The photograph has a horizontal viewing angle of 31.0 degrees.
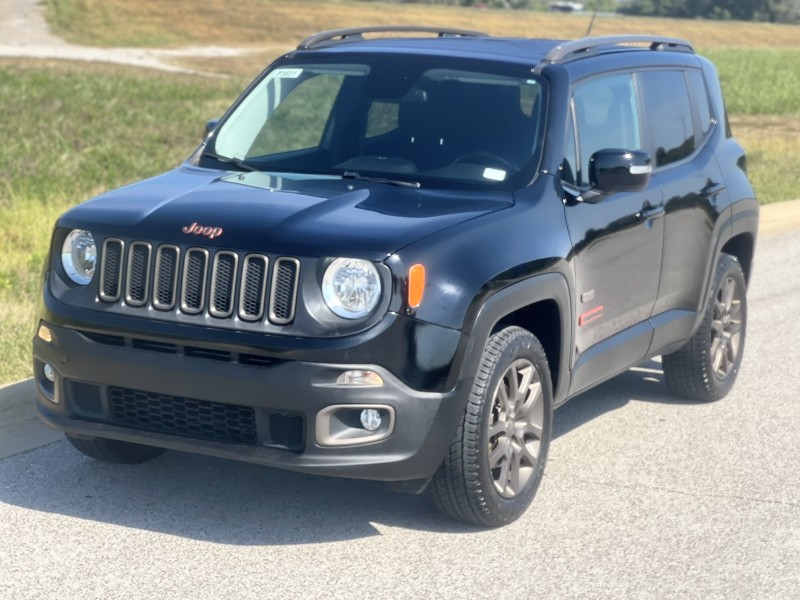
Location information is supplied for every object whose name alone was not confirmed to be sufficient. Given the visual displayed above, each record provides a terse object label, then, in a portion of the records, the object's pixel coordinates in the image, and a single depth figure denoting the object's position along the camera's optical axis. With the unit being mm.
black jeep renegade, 5008
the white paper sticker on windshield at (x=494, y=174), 5988
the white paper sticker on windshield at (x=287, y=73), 6840
